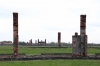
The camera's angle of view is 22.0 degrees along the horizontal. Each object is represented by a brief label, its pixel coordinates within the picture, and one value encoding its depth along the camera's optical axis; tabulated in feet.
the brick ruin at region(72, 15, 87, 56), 70.44
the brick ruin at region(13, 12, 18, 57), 68.23
